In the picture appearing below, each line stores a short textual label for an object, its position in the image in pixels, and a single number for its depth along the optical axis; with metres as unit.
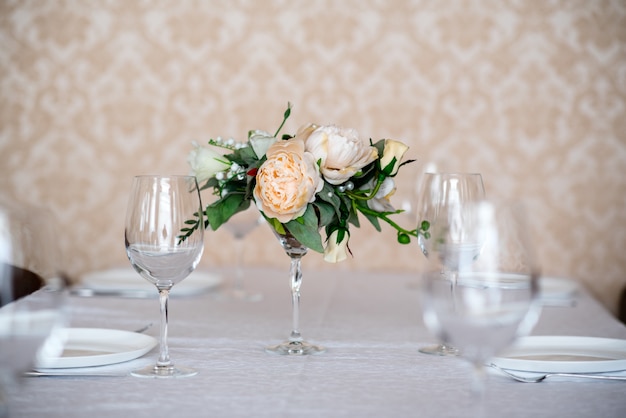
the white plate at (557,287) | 1.85
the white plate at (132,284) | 1.78
